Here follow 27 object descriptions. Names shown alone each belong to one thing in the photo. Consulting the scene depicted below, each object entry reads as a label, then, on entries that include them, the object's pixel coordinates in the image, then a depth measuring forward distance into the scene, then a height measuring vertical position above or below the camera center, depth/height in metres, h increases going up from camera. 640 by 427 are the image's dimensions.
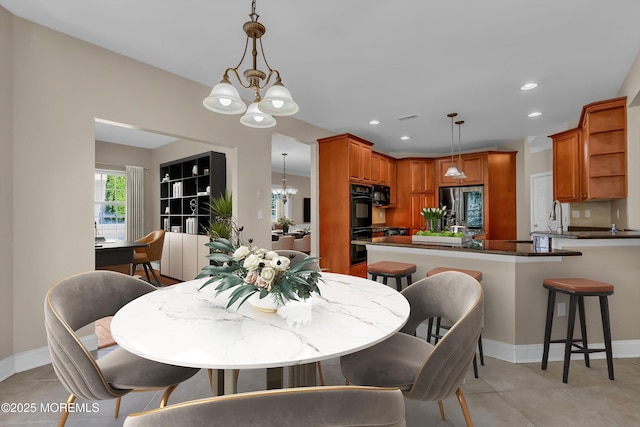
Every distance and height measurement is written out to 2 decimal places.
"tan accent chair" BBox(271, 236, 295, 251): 6.41 -0.58
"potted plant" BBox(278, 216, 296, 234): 8.08 -0.24
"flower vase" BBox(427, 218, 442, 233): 3.33 -0.10
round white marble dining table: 0.85 -0.39
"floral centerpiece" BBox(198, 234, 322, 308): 1.14 -0.24
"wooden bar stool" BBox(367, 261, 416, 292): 2.74 -0.50
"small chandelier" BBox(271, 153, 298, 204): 8.76 +0.72
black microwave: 5.85 +0.39
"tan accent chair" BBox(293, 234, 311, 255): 6.91 -0.65
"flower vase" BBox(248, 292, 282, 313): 1.21 -0.35
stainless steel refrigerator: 6.07 +0.21
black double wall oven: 4.83 -0.04
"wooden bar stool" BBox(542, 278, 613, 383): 2.15 -0.70
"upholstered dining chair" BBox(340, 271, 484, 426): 1.16 -0.60
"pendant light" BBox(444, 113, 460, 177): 4.67 +0.64
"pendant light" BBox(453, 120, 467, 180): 4.80 +1.34
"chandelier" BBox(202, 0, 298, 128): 1.70 +0.67
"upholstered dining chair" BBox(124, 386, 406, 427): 0.53 -0.35
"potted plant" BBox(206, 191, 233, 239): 3.70 -0.06
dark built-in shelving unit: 4.94 +0.47
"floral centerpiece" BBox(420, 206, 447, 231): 3.33 -0.03
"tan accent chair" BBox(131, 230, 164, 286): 4.79 -0.58
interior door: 5.67 +0.27
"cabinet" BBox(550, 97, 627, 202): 3.37 +0.73
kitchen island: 2.49 -0.63
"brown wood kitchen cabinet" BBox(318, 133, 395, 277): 4.76 +0.35
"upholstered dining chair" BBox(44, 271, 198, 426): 1.11 -0.50
